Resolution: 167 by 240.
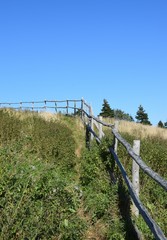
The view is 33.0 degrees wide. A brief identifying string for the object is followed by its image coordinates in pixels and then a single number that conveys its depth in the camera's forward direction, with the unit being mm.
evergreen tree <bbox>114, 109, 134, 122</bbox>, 60539
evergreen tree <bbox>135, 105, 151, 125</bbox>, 42126
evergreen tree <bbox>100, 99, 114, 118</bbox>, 41067
